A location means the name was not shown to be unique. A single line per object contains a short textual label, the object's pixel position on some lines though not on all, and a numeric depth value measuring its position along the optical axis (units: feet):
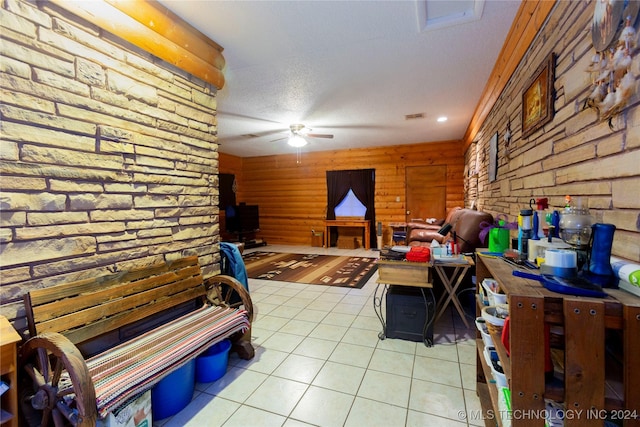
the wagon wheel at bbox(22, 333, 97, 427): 3.38
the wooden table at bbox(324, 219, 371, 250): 22.35
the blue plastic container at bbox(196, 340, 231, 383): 5.98
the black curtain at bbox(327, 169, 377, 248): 22.71
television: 22.85
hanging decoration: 2.98
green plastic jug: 5.10
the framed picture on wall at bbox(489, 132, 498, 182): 9.81
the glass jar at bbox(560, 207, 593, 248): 3.48
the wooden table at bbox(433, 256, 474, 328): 7.40
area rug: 13.69
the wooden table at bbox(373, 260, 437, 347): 7.37
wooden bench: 3.65
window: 23.45
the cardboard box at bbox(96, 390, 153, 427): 3.93
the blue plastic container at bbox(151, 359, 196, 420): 4.98
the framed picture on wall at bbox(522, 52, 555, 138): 5.16
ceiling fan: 15.68
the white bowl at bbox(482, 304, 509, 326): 3.76
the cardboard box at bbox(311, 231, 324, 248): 23.88
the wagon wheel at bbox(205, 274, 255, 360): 6.72
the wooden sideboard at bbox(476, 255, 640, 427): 2.31
